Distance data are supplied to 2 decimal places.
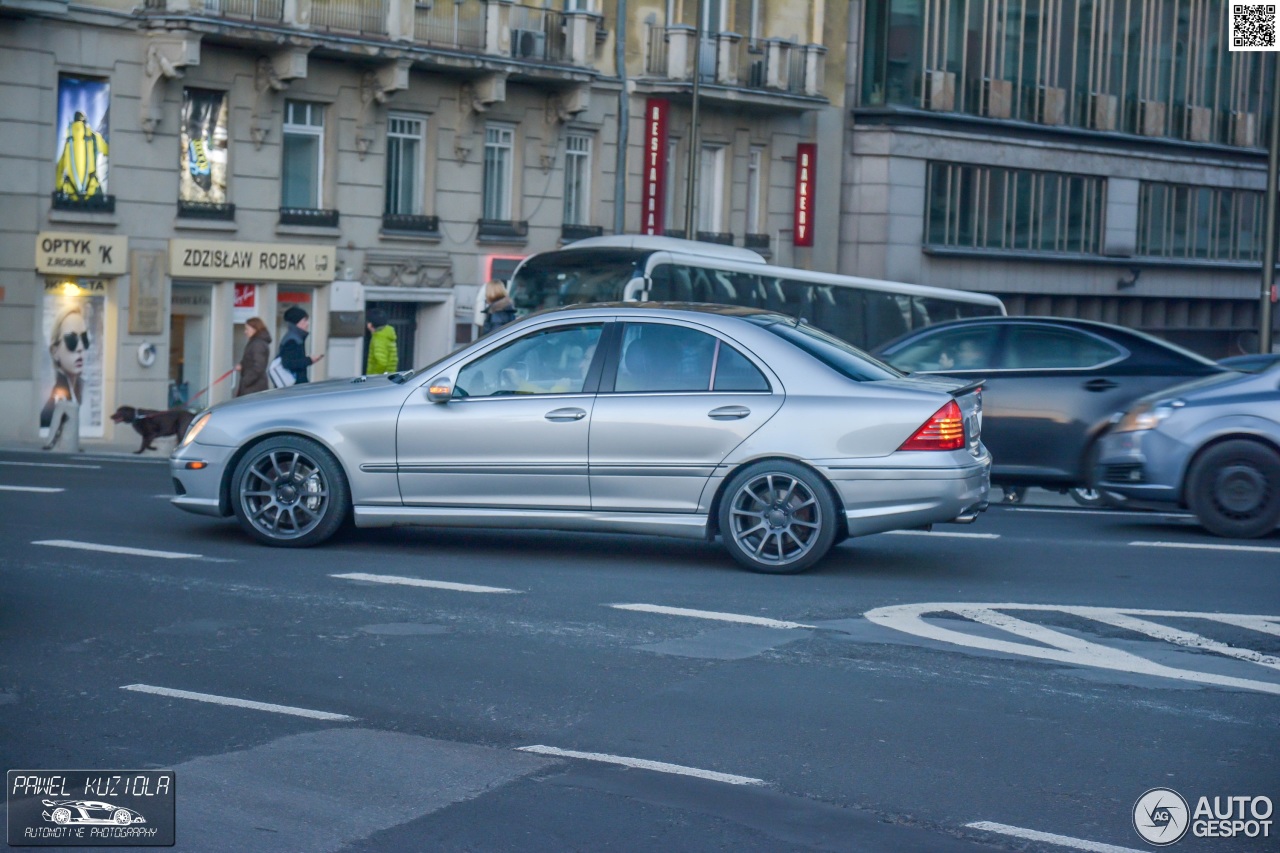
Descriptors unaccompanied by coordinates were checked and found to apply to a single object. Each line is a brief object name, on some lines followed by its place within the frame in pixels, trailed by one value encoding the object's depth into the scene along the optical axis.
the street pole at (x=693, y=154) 32.72
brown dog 24.05
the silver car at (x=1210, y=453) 12.66
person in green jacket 20.02
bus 25.89
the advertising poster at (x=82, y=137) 27.16
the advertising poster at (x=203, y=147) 28.77
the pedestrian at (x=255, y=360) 21.06
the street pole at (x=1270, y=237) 26.06
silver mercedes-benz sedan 10.24
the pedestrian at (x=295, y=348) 20.41
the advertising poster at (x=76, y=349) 27.34
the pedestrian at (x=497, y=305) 20.23
